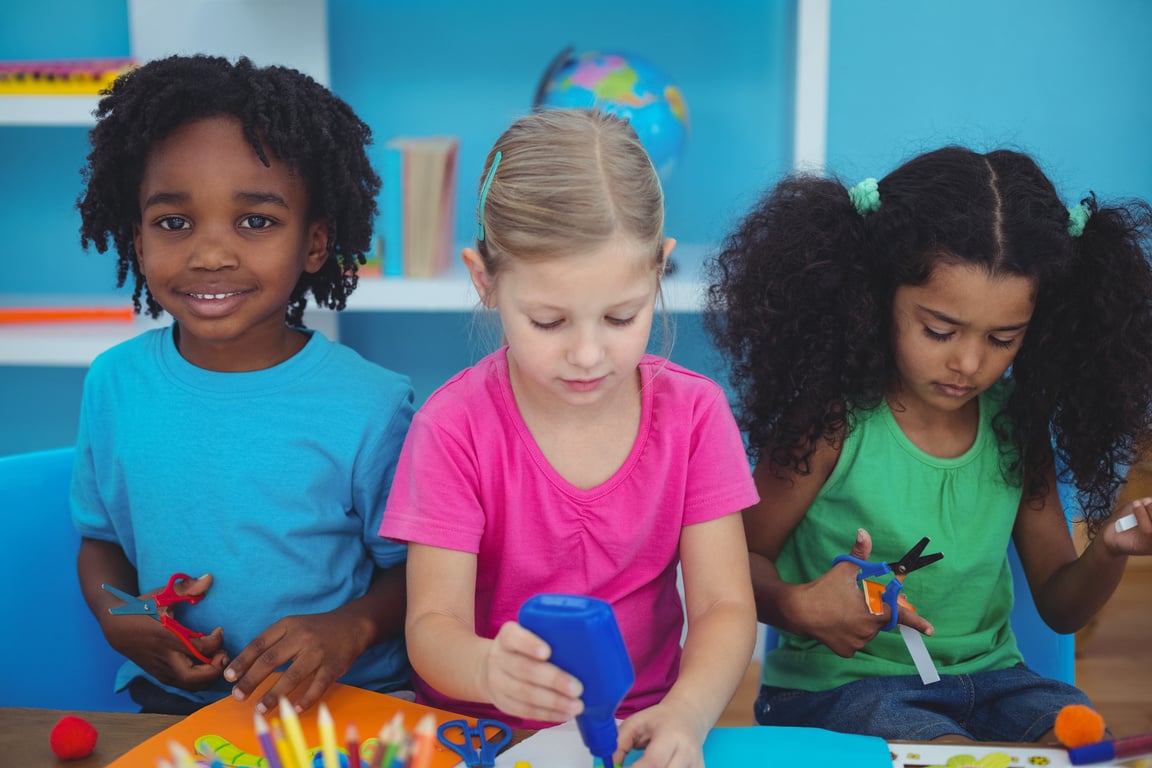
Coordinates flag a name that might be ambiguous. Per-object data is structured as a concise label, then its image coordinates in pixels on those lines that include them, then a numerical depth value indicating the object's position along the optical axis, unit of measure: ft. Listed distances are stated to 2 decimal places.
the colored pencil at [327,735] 1.67
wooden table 2.46
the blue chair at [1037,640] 3.80
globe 6.02
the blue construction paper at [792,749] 2.40
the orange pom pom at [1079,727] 2.41
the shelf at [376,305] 5.93
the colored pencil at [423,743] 1.71
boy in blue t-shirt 3.42
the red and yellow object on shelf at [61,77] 5.91
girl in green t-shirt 3.49
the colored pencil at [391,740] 1.75
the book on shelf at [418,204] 5.93
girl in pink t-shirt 2.81
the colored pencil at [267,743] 1.71
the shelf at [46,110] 5.91
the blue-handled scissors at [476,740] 2.37
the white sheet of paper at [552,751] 2.37
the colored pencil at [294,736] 1.68
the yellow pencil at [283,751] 1.81
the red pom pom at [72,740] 2.46
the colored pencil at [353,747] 1.75
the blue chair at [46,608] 3.51
